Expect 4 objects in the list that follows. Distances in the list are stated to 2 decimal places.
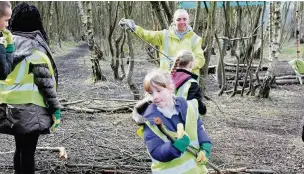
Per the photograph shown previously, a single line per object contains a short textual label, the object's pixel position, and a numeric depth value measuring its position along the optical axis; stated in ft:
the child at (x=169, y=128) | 9.15
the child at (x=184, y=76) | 13.02
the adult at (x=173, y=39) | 17.57
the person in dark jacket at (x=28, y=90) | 12.30
